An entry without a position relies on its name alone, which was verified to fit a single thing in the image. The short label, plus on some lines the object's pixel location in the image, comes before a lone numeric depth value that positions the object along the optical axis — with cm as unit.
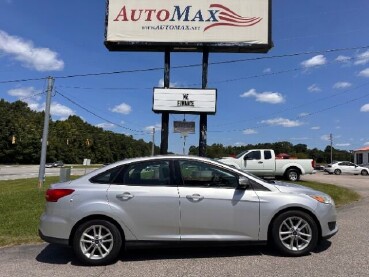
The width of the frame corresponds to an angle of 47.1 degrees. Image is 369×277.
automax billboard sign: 1631
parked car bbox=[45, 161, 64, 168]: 9366
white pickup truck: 2362
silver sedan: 631
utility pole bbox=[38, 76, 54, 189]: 2173
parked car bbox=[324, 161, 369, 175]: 4703
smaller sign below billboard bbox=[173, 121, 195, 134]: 1689
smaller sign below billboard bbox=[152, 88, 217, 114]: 1606
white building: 6981
